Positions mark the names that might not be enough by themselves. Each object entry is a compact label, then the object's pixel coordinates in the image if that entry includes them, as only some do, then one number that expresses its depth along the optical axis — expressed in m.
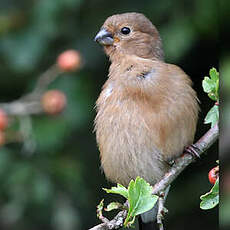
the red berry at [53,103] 2.37
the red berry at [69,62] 2.36
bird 2.31
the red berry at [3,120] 2.36
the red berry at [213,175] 2.00
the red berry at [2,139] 2.35
